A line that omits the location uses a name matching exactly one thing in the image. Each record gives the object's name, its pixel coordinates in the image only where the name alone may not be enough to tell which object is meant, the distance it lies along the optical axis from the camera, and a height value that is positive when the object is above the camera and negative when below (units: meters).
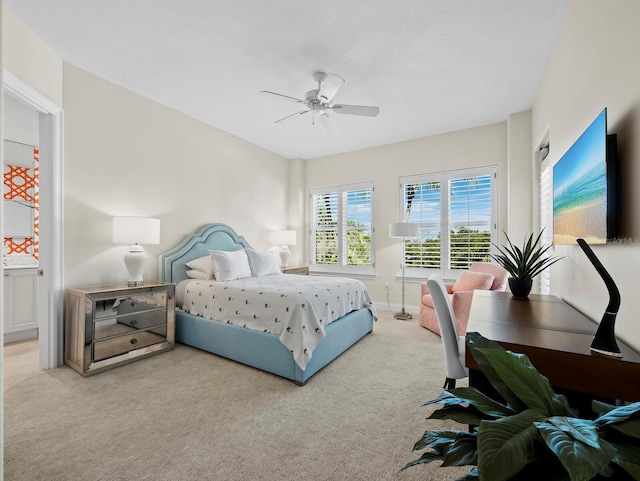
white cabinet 3.44 -0.77
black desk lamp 1.06 -0.30
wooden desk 1.03 -0.43
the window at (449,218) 4.29 +0.35
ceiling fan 2.77 +1.40
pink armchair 3.22 -0.56
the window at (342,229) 5.29 +0.22
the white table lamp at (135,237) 2.94 +0.02
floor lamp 4.31 +0.15
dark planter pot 2.34 -0.36
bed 2.55 -0.90
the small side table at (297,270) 4.89 -0.50
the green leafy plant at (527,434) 0.50 -0.36
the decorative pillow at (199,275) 3.68 -0.44
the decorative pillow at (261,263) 4.16 -0.34
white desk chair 1.95 -0.61
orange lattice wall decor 3.75 +0.59
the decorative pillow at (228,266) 3.61 -0.32
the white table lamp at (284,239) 5.18 +0.02
